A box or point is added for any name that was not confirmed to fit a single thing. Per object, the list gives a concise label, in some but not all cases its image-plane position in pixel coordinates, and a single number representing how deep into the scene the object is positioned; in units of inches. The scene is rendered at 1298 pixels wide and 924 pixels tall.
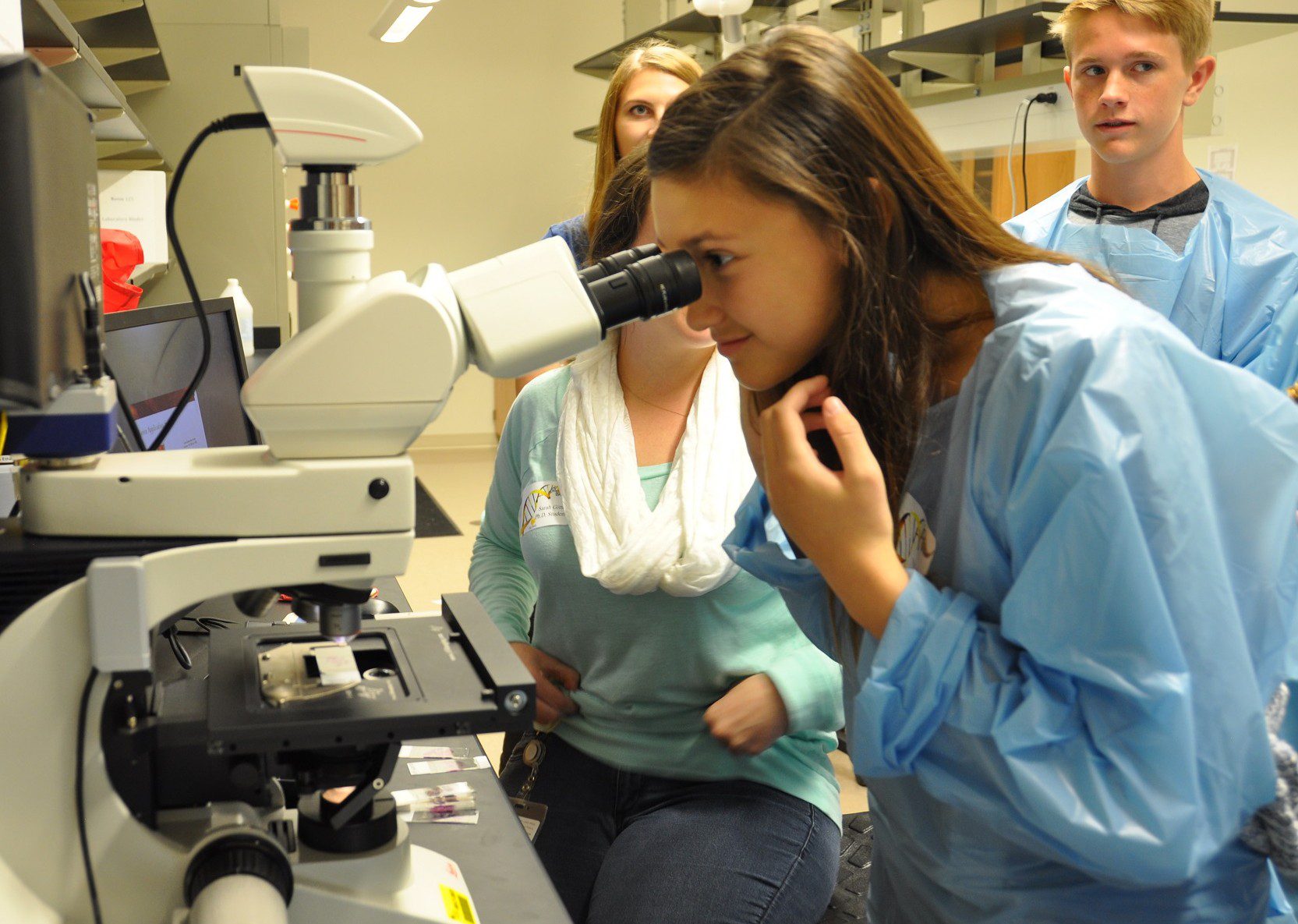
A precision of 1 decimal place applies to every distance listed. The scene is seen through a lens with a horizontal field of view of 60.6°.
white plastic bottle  100.5
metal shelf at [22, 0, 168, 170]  65.6
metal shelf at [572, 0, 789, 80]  174.6
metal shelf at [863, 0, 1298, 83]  103.7
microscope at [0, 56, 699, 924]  28.4
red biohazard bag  94.0
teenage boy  81.7
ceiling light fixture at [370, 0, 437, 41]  174.6
